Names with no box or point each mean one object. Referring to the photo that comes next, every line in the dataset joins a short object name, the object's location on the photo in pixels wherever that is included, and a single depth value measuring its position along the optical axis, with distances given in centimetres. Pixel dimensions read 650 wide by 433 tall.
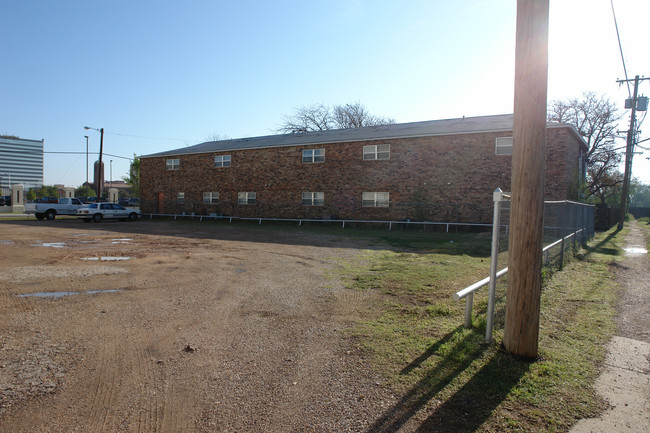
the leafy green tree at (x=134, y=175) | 5342
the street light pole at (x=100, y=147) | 3641
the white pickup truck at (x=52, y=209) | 3023
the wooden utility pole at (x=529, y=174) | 417
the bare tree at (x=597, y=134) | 3825
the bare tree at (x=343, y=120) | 5520
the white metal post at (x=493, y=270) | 447
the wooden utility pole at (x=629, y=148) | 2703
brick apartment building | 2183
